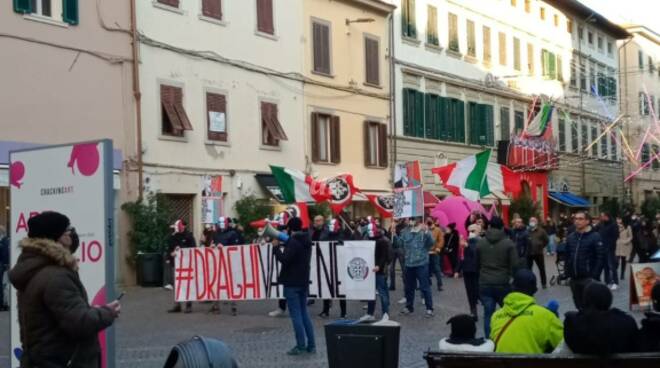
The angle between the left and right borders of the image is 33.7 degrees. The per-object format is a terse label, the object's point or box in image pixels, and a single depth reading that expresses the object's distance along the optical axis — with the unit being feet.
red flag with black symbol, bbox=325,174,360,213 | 86.99
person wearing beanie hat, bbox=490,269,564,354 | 26.61
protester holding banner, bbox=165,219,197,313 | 71.77
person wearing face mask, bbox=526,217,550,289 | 79.76
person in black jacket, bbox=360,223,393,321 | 58.84
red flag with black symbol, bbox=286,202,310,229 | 76.74
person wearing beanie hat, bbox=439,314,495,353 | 24.82
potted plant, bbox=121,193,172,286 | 84.12
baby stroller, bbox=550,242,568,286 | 84.38
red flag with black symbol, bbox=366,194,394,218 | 101.04
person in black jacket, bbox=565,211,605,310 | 44.86
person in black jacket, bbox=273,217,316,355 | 43.70
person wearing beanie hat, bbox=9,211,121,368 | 20.30
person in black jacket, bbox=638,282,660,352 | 23.49
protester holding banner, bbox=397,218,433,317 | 61.67
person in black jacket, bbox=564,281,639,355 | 22.86
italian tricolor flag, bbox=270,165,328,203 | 92.43
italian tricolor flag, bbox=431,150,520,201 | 98.07
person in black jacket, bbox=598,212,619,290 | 76.89
